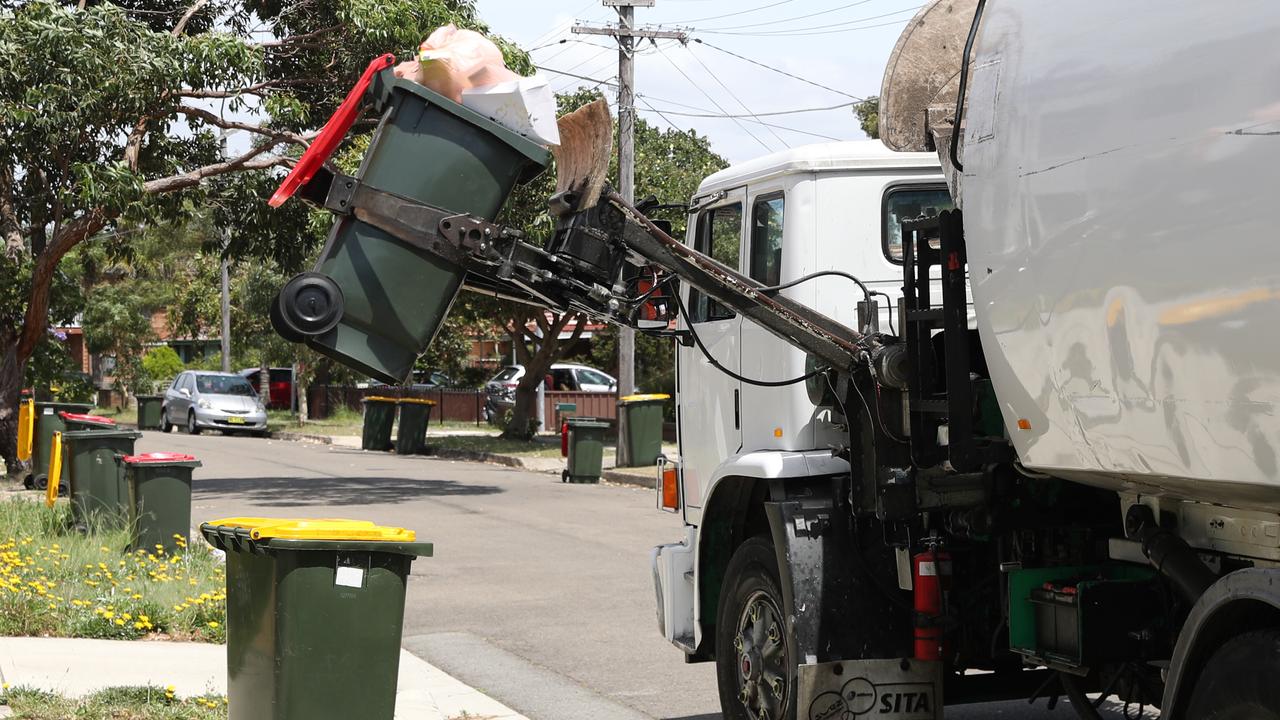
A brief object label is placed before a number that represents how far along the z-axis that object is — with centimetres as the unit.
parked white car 3697
